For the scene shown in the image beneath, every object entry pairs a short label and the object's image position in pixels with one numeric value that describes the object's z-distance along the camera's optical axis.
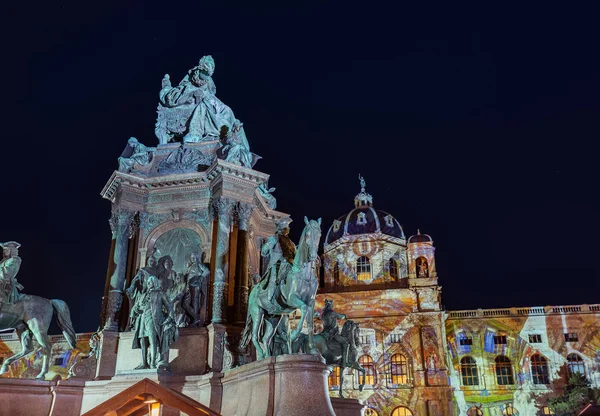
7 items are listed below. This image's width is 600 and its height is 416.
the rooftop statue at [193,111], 15.64
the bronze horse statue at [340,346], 15.64
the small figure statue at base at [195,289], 12.74
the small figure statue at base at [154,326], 11.41
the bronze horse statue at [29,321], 11.29
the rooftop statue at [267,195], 15.86
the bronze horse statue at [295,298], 10.77
